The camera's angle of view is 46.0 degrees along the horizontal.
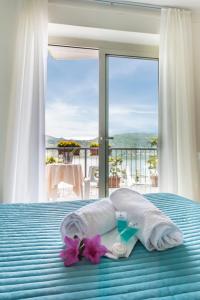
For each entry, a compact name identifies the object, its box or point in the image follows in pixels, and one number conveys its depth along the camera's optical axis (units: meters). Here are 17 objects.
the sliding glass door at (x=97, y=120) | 2.87
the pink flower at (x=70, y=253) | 0.82
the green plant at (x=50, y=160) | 2.88
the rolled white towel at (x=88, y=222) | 0.99
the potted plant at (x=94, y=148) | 2.98
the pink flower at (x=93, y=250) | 0.84
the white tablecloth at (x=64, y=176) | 2.81
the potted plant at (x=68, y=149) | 2.94
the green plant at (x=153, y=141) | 3.02
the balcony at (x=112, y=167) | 2.93
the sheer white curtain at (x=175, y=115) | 2.68
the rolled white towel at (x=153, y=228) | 0.93
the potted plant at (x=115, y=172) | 2.96
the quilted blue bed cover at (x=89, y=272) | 0.67
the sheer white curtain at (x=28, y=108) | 2.33
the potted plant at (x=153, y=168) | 3.02
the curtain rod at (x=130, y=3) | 2.60
